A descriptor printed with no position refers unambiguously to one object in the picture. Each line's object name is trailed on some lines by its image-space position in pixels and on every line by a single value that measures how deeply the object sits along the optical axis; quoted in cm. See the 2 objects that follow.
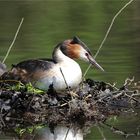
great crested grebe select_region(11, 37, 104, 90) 1091
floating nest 1040
